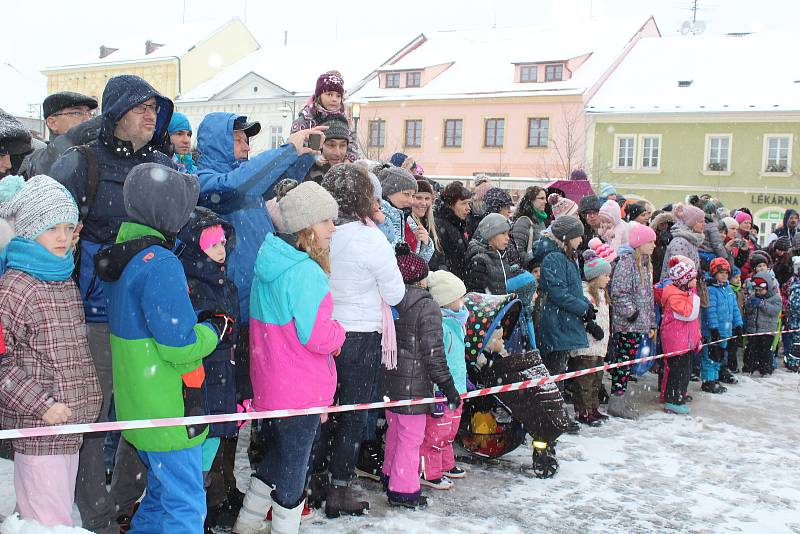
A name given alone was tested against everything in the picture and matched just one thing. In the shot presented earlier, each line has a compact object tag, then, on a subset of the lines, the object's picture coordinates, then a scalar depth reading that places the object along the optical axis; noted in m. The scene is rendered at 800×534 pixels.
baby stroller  5.68
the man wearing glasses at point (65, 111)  5.45
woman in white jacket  4.65
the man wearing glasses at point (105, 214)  3.80
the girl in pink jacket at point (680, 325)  8.16
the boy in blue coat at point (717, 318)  9.31
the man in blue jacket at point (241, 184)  4.37
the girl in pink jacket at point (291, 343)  4.11
